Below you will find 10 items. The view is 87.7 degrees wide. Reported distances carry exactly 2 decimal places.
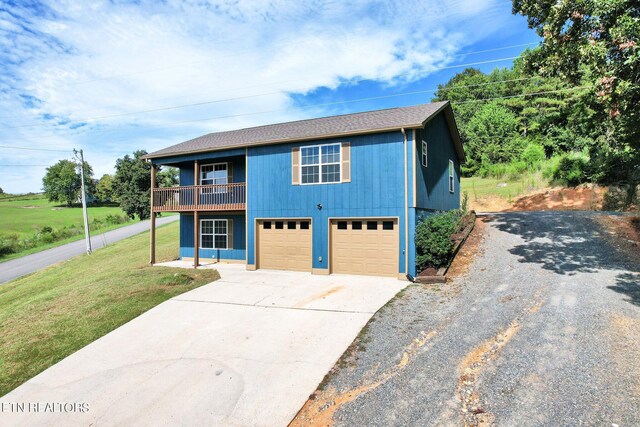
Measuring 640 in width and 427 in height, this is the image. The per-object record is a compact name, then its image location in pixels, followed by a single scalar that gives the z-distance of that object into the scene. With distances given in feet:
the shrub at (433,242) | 36.17
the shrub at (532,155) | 93.71
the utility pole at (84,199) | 86.43
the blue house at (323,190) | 38.96
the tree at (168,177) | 178.15
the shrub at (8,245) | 104.40
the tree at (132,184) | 152.36
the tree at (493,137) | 112.78
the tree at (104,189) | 255.23
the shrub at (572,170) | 75.31
